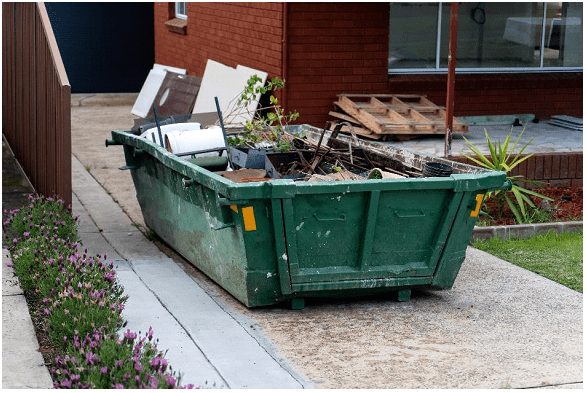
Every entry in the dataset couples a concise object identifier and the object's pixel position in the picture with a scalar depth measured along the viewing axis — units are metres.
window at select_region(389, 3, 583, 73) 12.63
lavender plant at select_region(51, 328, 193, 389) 4.91
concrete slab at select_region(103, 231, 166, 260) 8.55
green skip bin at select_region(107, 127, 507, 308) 6.74
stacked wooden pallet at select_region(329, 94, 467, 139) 11.16
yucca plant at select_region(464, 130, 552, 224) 9.48
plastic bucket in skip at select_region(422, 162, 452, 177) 7.23
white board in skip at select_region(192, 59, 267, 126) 13.00
